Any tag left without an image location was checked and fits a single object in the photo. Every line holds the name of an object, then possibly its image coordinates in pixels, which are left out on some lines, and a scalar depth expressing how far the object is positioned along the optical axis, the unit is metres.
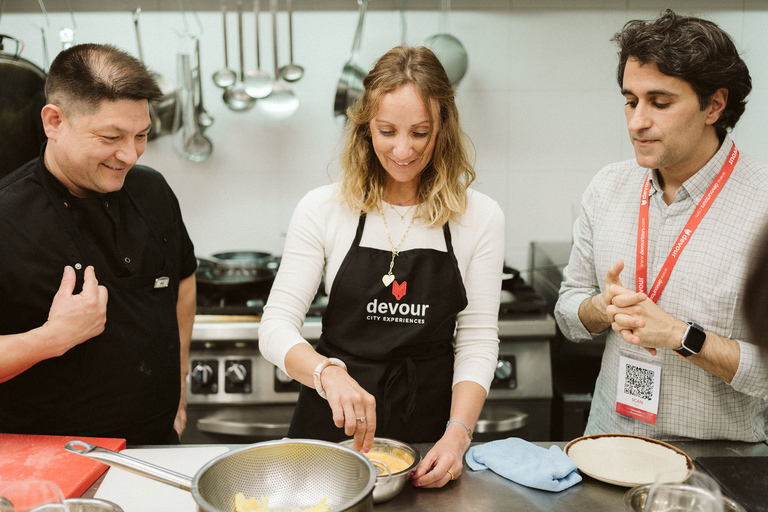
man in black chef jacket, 1.39
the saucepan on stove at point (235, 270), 2.40
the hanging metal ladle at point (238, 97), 2.67
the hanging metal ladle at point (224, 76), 2.64
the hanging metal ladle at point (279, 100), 2.67
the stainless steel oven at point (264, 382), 2.27
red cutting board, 1.20
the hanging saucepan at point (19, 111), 2.06
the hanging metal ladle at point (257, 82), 2.61
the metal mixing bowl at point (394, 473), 1.10
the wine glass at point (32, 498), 0.82
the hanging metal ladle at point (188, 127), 2.60
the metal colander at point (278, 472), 0.95
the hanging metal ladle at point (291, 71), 2.63
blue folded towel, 1.18
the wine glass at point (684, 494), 0.81
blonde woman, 1.52
